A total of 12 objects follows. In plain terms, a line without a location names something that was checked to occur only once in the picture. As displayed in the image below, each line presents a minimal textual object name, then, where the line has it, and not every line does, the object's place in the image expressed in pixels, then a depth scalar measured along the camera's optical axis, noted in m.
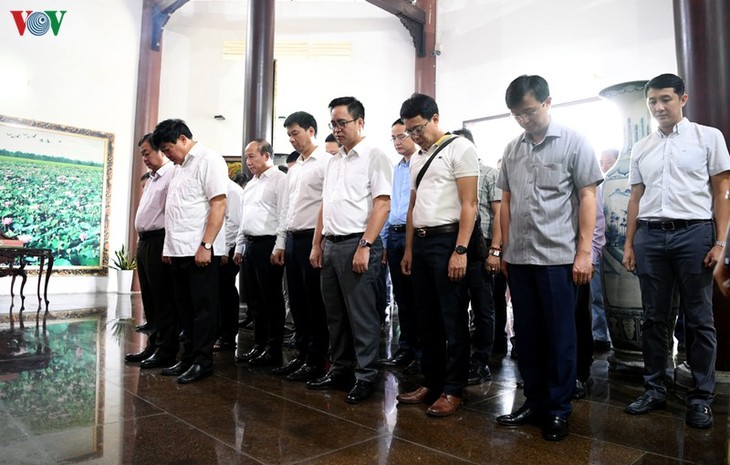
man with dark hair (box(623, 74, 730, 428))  2.01
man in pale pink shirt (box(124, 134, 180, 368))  2.92
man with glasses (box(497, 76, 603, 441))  1.85
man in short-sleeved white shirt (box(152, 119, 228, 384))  2.64
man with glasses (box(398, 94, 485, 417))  2.06
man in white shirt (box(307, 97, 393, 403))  2.35
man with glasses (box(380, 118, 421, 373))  3.10
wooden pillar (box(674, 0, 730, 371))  2.49
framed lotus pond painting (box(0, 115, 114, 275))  6.87
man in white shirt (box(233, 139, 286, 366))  3.02
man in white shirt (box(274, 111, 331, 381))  2.73
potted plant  7.40
